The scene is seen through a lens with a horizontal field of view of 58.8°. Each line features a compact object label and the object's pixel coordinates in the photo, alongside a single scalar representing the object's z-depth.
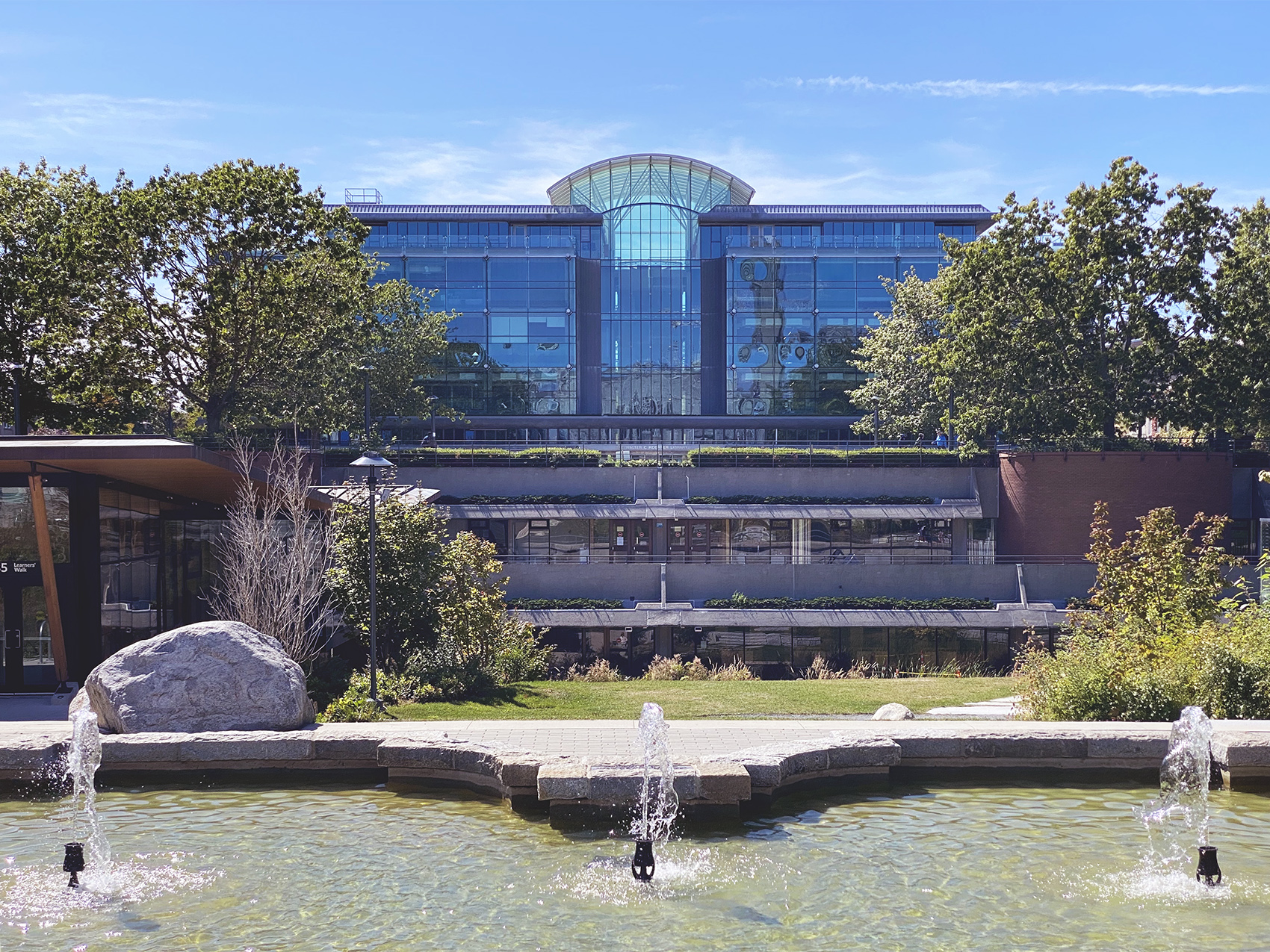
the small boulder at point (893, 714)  18.67
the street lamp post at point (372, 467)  19.14
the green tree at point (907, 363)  50.38
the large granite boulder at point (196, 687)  14.09
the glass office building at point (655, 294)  73.69
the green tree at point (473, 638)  21.28
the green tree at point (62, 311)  34.94
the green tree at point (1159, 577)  19.00
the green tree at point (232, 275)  35.34
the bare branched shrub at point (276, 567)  20.72
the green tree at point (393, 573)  21.94
